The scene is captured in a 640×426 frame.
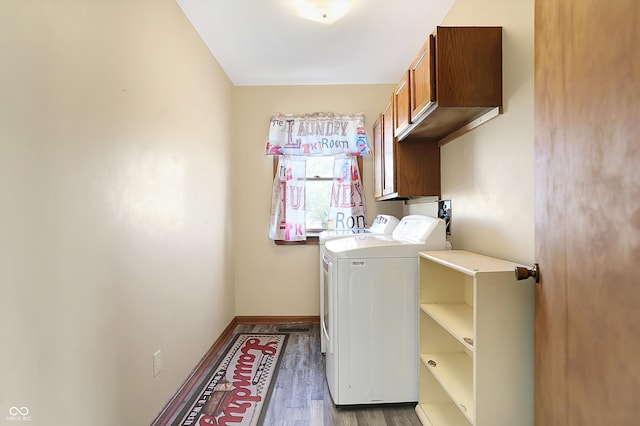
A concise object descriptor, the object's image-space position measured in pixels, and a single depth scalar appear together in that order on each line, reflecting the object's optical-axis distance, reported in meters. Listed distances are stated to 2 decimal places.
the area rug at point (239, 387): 1.80
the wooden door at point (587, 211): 0.67
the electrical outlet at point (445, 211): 2.15
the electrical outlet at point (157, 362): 1.67
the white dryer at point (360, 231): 2.51
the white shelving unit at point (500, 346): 1.17
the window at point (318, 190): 3.40
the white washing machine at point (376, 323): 1.86
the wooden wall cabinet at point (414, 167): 2.30
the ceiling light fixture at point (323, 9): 2.03
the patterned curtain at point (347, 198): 3.26
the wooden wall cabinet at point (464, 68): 1.49
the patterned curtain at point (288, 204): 3.28
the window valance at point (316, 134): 3.26
